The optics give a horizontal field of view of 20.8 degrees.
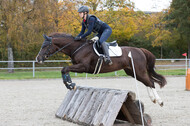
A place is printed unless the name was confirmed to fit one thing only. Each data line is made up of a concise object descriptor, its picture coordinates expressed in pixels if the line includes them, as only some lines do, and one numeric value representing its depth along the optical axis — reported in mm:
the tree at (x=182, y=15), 60080
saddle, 11874
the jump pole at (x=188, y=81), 21897
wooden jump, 9830
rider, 11525
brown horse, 11253
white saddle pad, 12127
